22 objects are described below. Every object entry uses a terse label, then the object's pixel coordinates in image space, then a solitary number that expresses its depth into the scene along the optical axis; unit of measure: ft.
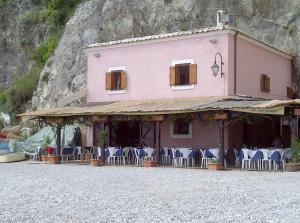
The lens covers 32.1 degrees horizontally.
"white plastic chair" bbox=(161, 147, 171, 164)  68.59
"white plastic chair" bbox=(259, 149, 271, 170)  57.79
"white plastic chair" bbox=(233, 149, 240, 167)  62.28
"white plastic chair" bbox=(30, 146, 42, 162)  80.53
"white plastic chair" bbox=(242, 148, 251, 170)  58.85
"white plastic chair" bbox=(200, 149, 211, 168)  62.28
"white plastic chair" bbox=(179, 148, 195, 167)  63.93
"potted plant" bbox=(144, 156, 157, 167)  64.28
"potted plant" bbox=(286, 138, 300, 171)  56.23
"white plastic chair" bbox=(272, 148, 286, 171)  57.31
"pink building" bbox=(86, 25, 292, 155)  69.31
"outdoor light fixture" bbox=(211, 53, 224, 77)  68.90
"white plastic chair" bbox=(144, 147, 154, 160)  66.90
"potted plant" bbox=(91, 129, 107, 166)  68.03
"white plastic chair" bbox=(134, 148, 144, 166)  67.67
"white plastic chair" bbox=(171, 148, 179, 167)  64.03
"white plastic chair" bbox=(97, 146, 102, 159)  70.28
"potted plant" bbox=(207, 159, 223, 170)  58.70
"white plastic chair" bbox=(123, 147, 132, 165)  70.23
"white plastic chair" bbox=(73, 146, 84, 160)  78.38
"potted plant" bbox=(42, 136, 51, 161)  77.34
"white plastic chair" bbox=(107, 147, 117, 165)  70.23
